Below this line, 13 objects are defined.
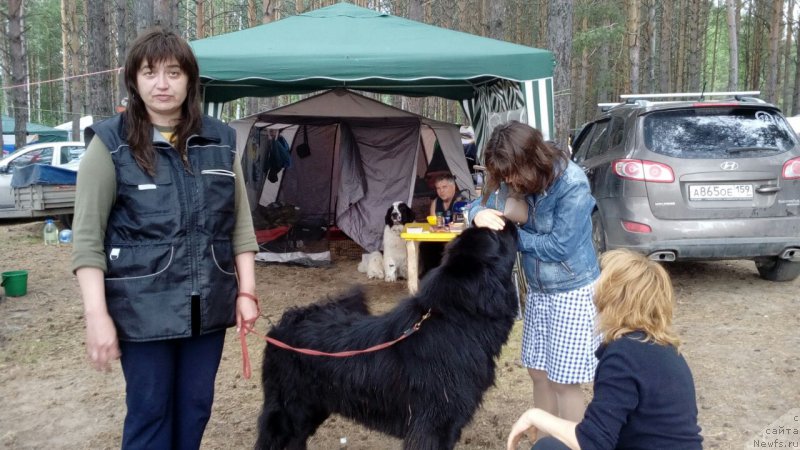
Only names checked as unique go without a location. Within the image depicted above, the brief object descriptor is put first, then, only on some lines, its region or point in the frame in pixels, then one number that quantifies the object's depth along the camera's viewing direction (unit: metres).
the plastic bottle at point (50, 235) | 9.53
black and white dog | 7.06
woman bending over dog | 2.30
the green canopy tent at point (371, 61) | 4.98
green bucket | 6.13
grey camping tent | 8.05
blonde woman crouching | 1.67
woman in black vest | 1.72
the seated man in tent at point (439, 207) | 6.64
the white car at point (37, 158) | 12.36
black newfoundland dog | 2.22
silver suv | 5.05
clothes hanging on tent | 8.89
